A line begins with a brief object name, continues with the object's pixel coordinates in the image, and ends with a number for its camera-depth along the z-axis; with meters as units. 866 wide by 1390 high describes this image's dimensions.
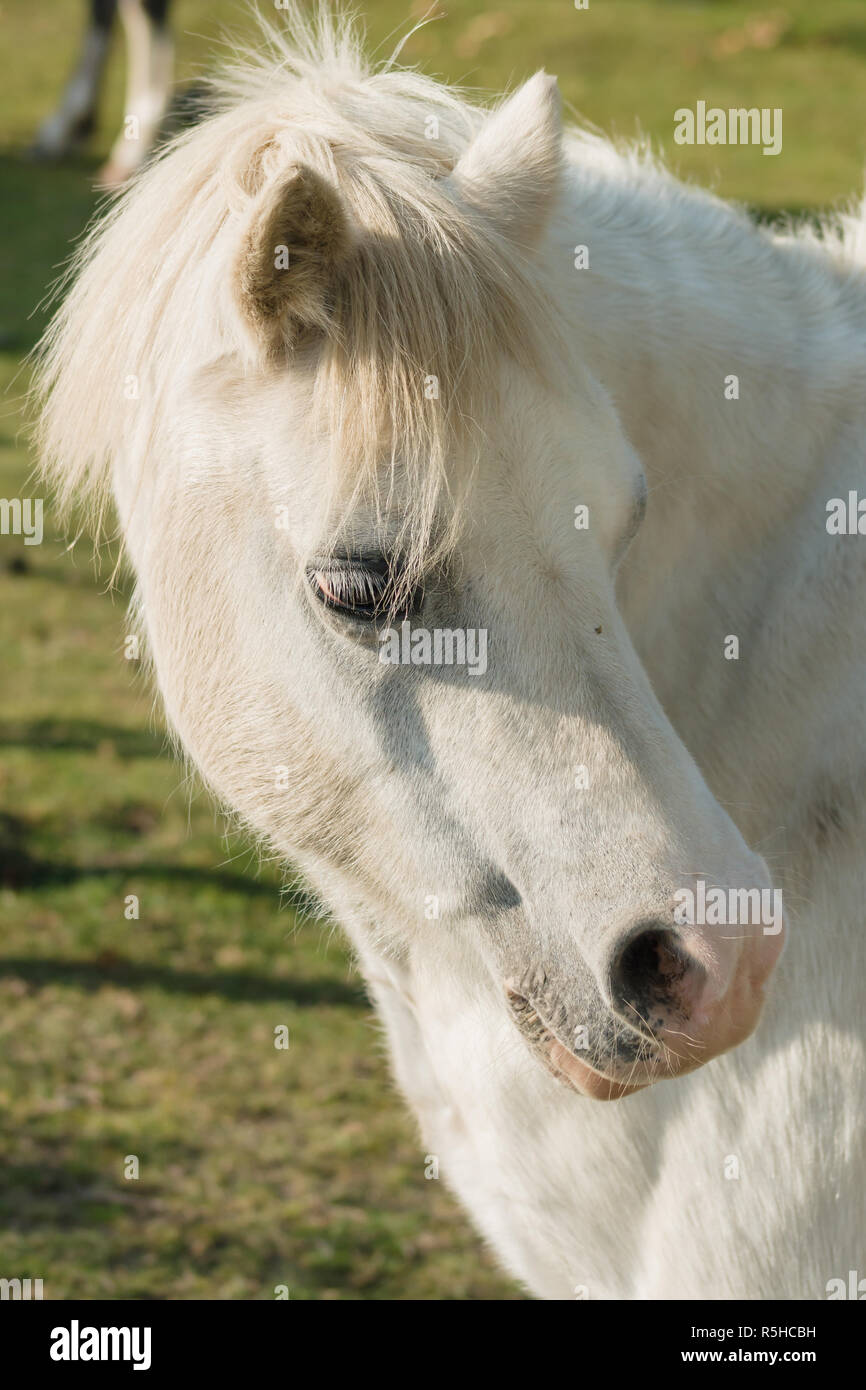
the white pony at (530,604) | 2.06
